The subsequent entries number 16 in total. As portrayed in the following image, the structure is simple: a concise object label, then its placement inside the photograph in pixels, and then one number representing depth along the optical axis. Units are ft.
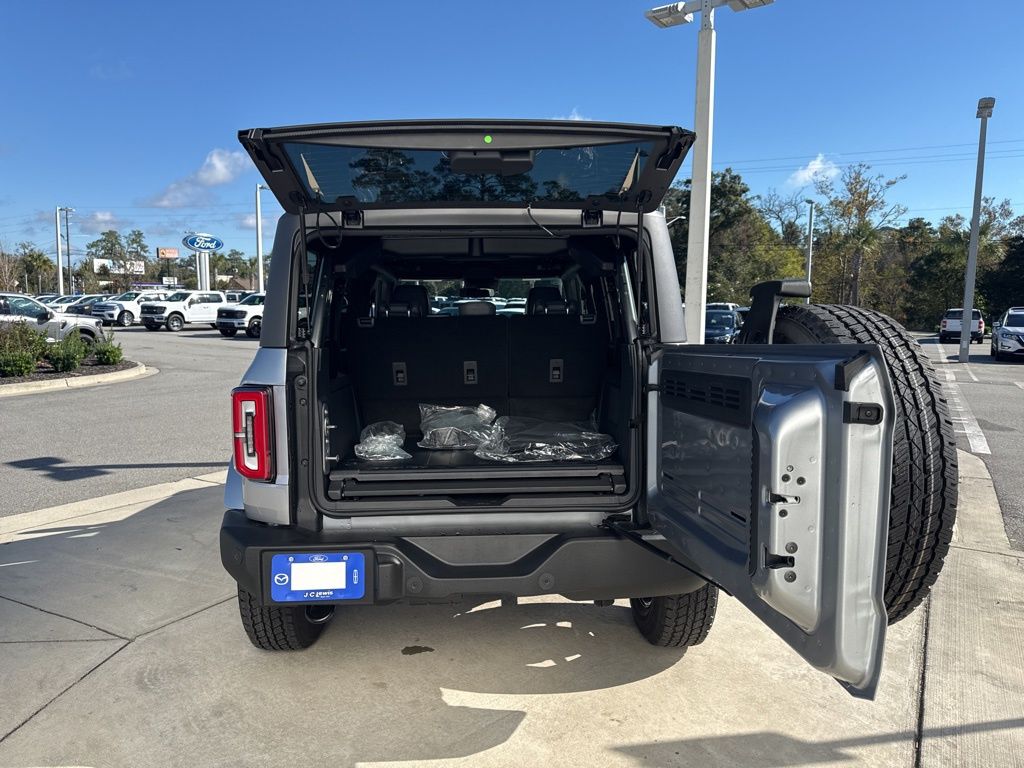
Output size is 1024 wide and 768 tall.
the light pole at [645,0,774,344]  23.70
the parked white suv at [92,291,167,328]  102.78
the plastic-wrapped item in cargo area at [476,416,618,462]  10.58
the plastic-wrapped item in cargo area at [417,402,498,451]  11.66
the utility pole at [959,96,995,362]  64.13
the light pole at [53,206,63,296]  170.69
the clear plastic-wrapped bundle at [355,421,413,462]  10.57
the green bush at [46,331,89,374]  42.32
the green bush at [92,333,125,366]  47.01
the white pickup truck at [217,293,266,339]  83.97
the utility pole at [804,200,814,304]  126.10
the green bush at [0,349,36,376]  38.81
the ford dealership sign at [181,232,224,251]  143.64
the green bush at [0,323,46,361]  40.27
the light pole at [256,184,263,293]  106.79
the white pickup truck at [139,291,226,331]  95.20
